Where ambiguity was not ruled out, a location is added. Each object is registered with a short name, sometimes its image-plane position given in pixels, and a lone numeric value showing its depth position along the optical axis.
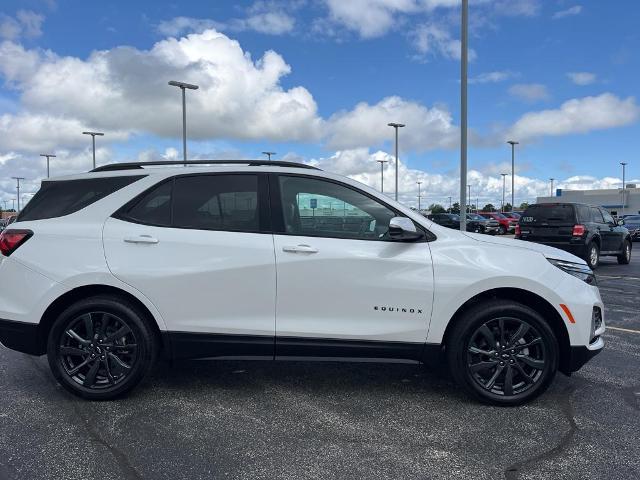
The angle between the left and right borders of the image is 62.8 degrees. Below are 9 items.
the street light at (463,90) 13.48
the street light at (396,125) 36.93
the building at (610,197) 80.38
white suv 3.74
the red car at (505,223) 37.50
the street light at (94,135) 35.91
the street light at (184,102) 25.75
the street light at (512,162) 48.25
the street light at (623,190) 76.49
